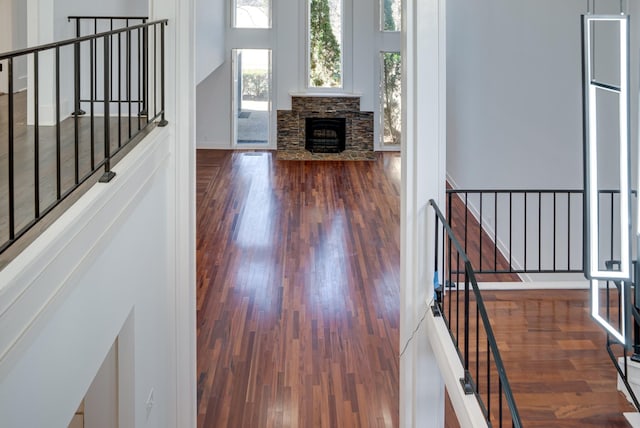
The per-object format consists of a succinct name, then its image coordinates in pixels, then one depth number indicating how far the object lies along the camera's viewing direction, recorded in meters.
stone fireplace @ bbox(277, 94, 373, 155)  16.81
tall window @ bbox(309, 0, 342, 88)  16.84
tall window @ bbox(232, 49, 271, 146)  17.33
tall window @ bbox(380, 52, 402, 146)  17.28
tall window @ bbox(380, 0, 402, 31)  17.12
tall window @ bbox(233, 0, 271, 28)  17.09
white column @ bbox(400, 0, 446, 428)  4.85
